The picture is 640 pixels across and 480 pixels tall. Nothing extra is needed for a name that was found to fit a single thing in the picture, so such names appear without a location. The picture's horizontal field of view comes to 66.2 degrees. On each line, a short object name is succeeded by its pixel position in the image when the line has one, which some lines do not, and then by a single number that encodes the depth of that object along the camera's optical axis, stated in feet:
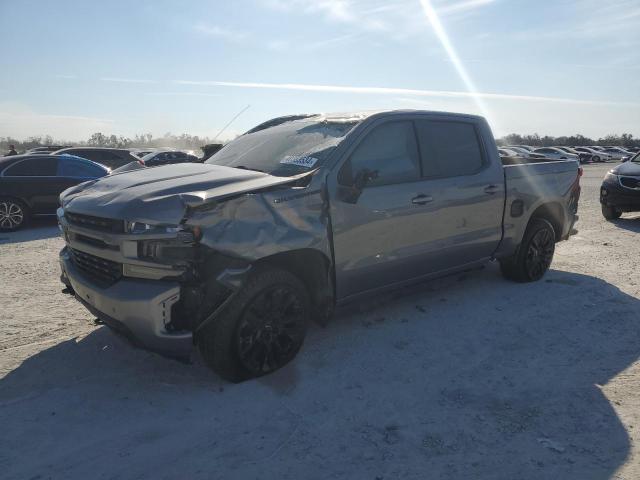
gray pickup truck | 9.96
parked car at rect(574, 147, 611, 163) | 159.12
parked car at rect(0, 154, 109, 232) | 31.32
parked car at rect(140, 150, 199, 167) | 62.13
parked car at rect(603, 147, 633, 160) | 168.20
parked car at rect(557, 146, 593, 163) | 153.99
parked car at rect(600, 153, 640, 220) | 32.91
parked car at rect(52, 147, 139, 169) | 46.43
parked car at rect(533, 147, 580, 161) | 110.52
